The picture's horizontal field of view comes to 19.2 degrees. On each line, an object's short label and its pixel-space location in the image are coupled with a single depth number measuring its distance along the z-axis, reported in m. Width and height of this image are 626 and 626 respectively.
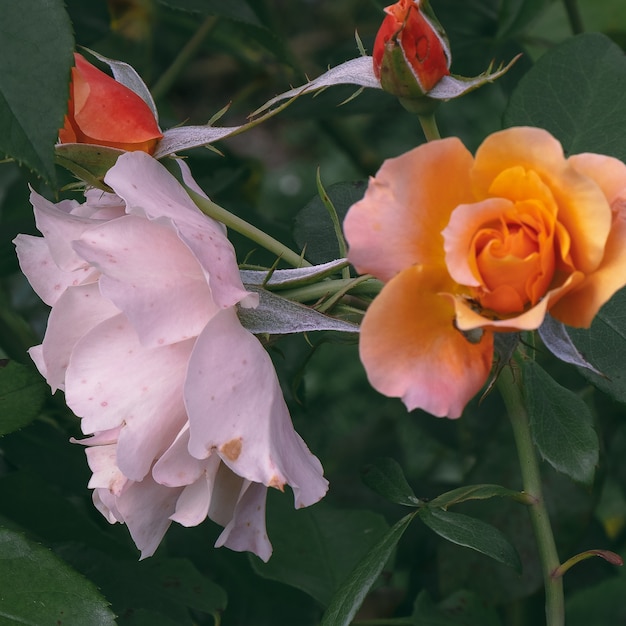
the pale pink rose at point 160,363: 0.47
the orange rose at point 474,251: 0.45
